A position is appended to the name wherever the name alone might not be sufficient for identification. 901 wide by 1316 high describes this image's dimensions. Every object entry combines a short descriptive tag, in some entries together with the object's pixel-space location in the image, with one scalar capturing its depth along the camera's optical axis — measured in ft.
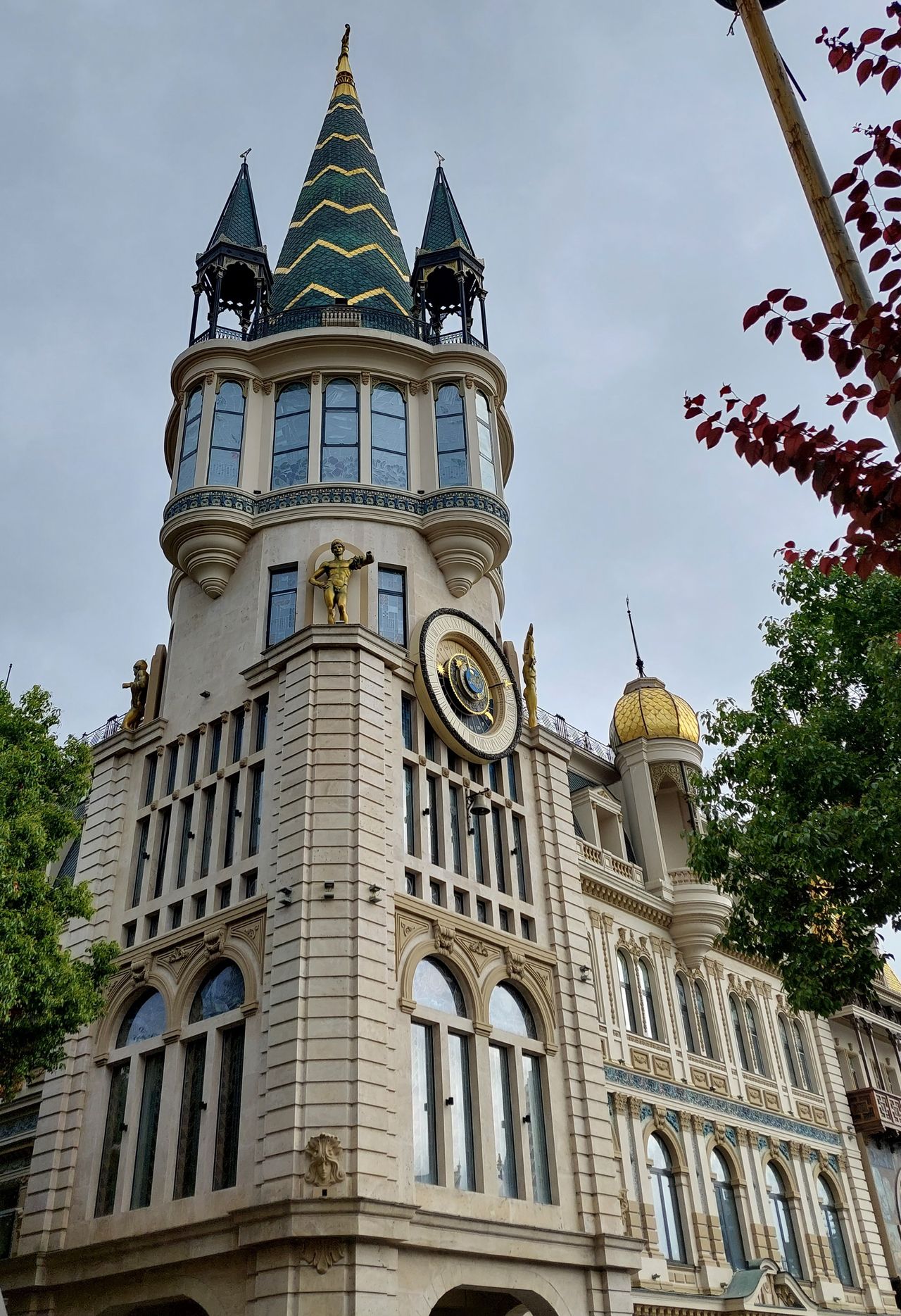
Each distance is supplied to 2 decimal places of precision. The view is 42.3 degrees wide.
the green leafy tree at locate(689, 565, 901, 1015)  63.52
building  70.03
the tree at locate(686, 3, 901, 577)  22.43
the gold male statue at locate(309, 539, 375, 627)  87.10
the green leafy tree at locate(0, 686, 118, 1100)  68.18
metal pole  25.73
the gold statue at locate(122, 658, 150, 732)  98.32
